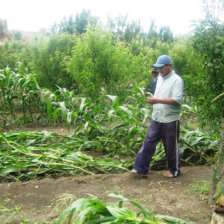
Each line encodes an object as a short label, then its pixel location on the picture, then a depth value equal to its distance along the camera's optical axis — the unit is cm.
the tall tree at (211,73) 216
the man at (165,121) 323
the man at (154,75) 555
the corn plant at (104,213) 180
